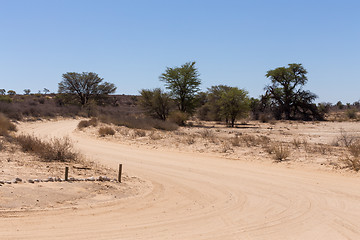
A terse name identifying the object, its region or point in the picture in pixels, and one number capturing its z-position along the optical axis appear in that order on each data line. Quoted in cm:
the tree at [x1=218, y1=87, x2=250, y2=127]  4444
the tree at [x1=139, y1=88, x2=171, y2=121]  4428
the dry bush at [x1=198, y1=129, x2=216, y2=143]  2226
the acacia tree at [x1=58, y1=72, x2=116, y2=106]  7194
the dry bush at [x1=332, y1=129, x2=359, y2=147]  2063
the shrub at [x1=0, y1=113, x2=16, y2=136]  2471
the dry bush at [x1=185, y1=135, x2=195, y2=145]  2169
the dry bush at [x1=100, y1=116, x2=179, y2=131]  3244
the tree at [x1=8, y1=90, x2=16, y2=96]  10975
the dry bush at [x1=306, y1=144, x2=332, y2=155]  1653
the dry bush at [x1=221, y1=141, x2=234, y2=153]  1844
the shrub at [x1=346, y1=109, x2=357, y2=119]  6250
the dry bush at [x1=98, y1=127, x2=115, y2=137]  2688
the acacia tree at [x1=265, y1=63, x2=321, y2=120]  6100
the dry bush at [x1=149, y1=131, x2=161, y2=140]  2401
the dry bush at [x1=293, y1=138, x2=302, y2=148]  1862
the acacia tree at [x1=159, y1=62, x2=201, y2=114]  4816
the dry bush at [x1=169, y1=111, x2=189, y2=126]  4238
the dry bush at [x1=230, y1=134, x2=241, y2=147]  1970
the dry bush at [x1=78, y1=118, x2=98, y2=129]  3245
